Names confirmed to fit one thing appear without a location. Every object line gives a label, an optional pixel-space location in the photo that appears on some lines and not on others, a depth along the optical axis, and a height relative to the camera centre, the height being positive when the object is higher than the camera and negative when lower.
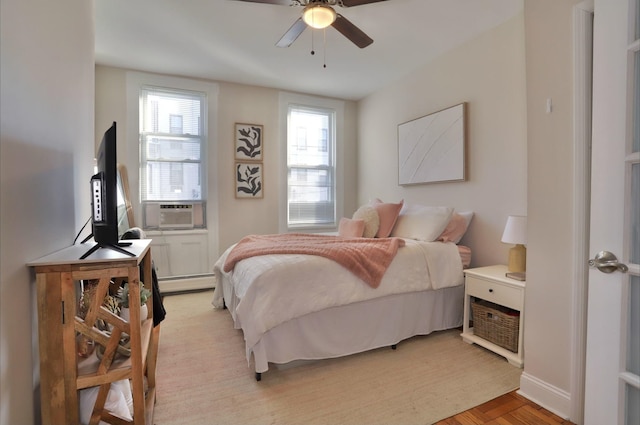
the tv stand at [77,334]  1.11 -0.50
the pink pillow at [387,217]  3.18 -0.10
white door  1.11 -0.03
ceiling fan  2.07 +1.40
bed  1.98 -0.69
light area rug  1.66 -1.13
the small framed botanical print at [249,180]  4.30 +0.40
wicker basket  2.16 -0.87
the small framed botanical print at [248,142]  4.28 +0.94
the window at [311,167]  4.67 +0.64
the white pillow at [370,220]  3.15 -0.13
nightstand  2.11 -0.65
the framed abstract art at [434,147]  3.17 +0.70
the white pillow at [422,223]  2.87 -0.15
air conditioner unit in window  3.92 -0.12
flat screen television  1.26 +0.03
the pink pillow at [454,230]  2.91 -0.22
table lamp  2.26 -0.24
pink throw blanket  2.23 -0.34
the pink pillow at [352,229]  3.09 -0.22
